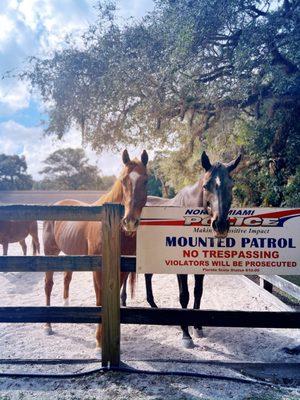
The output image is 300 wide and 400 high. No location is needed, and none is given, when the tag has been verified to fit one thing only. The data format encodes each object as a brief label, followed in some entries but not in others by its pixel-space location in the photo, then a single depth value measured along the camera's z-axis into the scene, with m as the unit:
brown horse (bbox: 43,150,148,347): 3.31
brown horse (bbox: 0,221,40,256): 7.79
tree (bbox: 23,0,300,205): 6.98
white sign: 3.30
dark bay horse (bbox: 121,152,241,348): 3.22
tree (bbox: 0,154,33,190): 47.81
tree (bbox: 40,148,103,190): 51.24
